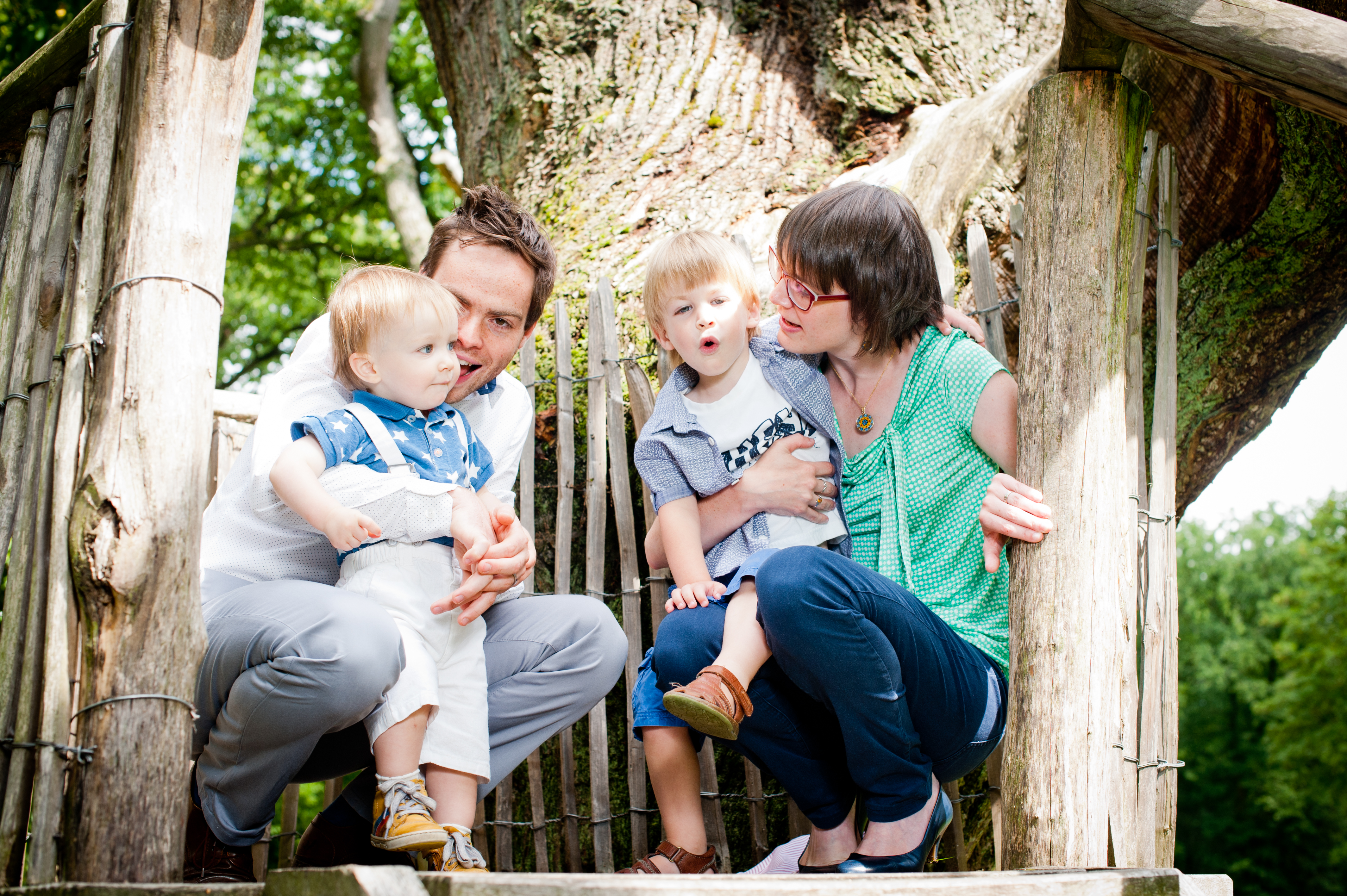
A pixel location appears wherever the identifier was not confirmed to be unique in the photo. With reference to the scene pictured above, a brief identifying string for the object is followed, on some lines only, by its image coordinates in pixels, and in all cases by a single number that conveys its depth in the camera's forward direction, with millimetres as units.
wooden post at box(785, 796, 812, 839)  2924
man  1871
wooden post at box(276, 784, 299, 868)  3453
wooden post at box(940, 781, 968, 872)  2869
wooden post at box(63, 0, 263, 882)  1639
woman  2051
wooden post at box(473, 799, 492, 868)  3014
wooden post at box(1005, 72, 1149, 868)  1839
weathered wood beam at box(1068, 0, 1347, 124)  1780
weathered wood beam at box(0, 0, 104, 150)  2145
